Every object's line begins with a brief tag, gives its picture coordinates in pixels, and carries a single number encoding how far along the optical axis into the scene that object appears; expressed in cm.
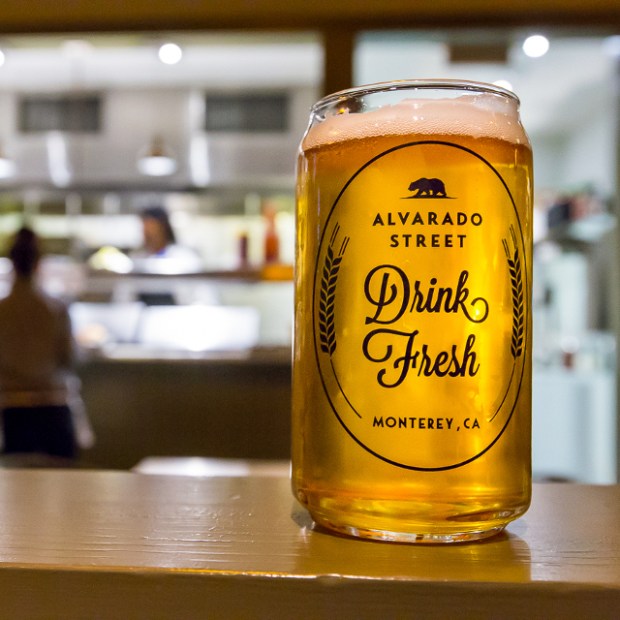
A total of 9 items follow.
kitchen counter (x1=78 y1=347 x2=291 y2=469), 370
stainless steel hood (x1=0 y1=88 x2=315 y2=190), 479
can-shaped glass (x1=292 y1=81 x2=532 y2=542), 32
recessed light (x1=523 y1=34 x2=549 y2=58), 186
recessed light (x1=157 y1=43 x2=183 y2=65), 265
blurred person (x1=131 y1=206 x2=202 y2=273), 436
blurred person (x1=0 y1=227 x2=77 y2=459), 291
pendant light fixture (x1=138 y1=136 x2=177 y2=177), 477
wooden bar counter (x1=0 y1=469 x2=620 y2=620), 27
